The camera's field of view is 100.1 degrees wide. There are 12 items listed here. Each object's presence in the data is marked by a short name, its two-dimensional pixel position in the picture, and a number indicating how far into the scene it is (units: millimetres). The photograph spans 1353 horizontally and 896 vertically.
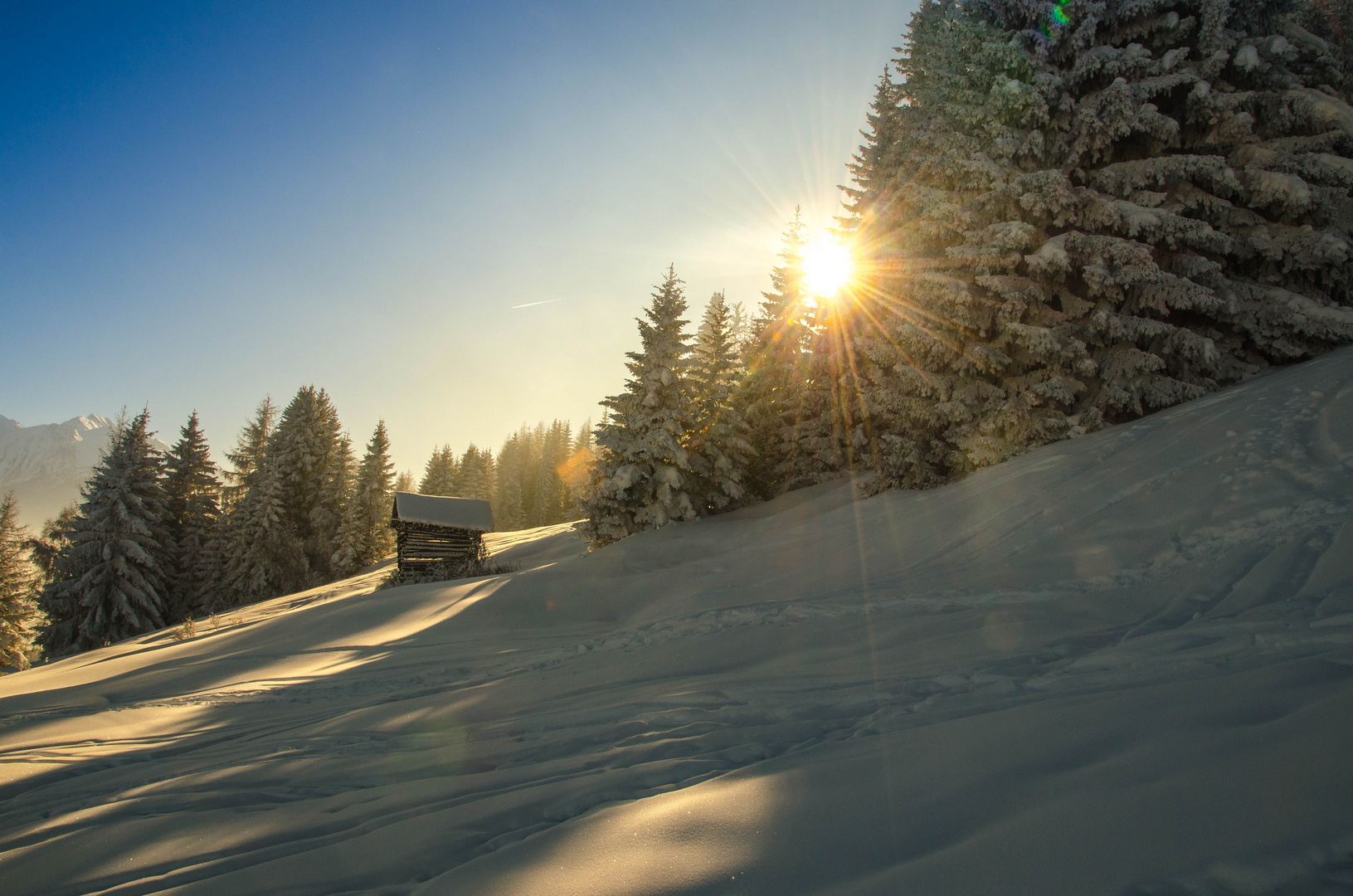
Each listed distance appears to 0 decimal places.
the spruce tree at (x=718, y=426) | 18281
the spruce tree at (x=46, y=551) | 26553
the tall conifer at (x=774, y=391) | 20359
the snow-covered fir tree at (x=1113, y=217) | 11320
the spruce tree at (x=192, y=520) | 30766
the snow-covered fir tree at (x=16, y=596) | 24312
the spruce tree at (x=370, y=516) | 35438
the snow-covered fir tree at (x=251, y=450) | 40375
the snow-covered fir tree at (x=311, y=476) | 35375
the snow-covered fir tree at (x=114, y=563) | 24875
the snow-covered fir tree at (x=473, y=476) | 52366
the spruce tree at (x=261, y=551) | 30562
